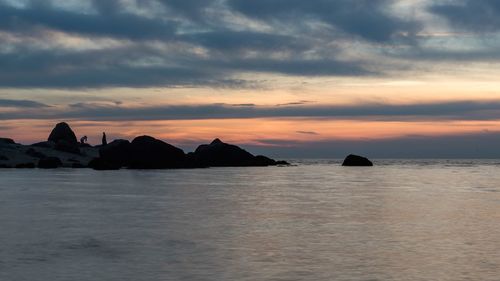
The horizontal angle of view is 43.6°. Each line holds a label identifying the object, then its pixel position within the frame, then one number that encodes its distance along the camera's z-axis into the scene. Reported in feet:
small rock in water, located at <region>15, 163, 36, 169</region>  572.10
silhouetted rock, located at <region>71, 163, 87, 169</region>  600.39
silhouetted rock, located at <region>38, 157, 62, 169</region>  572.51
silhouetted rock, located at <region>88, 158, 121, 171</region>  516.32
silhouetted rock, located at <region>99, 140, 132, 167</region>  515.01
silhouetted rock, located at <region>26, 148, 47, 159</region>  627.87
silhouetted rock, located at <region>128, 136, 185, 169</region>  515.91
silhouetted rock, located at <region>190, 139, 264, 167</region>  615.57
